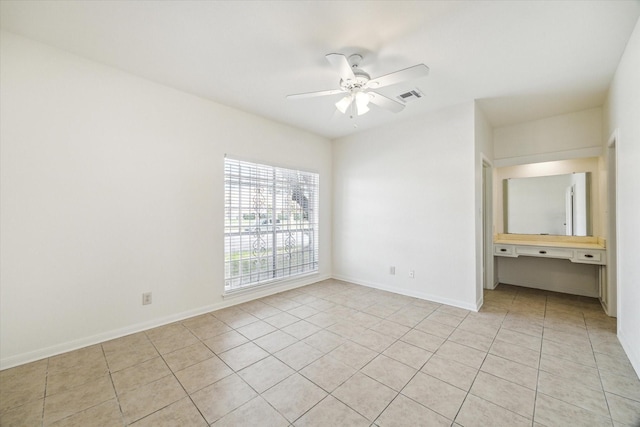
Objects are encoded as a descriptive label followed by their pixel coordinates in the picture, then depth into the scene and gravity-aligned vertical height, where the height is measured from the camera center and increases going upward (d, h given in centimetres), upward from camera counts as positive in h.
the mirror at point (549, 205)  381 +16
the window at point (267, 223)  353 -13
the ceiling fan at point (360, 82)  202 +117
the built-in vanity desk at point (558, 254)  338 -55
